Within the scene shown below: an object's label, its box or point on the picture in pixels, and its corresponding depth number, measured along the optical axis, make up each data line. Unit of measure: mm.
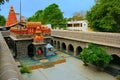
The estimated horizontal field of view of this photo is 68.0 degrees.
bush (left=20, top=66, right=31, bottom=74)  7103
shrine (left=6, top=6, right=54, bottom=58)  9482
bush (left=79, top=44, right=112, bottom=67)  6953
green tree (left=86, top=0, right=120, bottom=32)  10040
